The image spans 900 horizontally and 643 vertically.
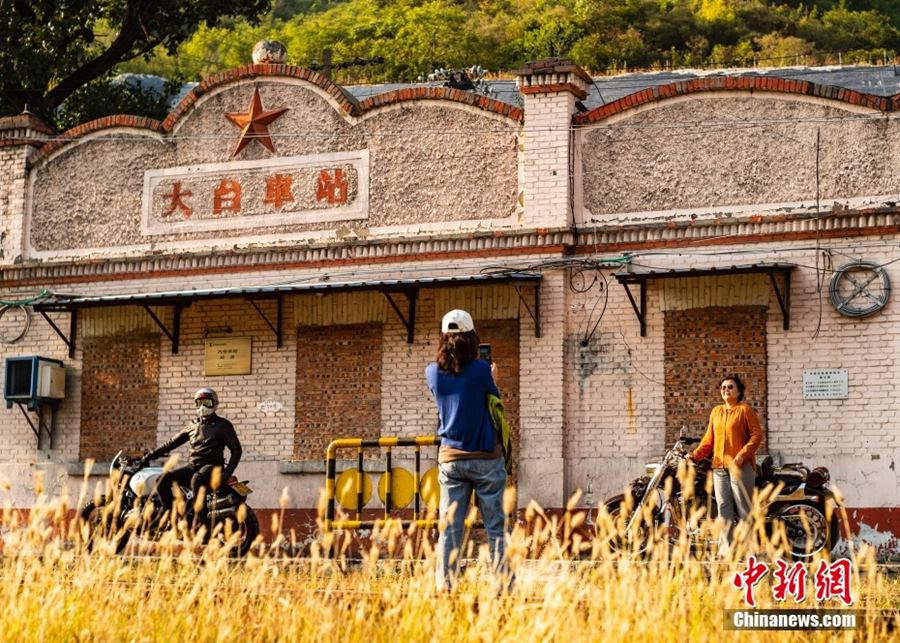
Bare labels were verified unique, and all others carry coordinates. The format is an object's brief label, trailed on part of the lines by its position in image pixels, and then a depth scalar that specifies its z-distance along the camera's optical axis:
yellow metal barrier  15.16
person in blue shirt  9.91
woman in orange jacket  13.88
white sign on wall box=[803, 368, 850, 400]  16.91
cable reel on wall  16.89
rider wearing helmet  15.21
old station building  17.19
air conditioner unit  19.91
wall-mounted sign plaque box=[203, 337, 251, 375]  19.56
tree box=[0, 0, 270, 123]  27.48
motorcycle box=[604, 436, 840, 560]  14.53
